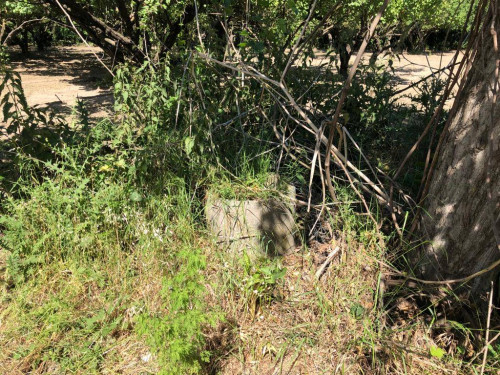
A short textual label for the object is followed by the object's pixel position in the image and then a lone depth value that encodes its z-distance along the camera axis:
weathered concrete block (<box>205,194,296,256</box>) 3.05
